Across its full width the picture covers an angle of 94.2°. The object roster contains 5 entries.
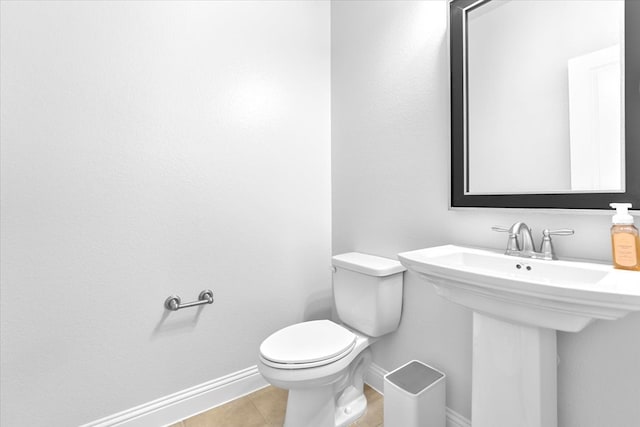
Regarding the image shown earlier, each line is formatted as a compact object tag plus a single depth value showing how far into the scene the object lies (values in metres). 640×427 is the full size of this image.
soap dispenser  0.76
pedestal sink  0.64
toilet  1.15
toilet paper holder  1.38
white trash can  1.12
